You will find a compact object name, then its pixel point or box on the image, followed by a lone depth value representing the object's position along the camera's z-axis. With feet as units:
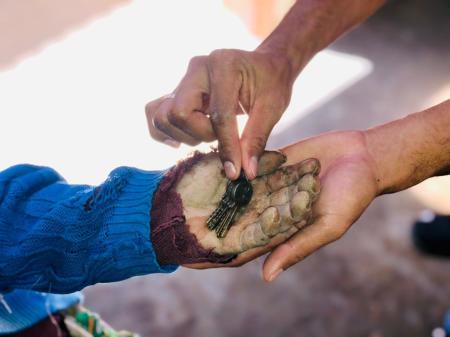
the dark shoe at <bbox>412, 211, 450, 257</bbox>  3.30
